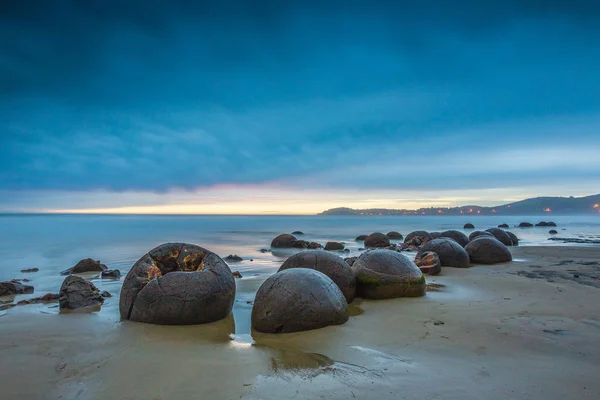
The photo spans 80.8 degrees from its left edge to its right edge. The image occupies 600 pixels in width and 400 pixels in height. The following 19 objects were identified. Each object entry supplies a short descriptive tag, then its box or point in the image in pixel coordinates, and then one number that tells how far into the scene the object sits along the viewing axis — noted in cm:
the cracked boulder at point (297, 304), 553
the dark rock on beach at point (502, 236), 2108
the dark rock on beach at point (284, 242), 2387
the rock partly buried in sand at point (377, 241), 2308
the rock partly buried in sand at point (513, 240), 2230
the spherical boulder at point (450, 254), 1231
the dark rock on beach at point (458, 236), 1812
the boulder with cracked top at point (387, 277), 781
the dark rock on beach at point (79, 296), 744
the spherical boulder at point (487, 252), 1347
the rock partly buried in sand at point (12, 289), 893
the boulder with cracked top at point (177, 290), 604
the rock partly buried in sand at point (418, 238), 2223
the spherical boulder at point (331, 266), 748
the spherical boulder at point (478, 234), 1985
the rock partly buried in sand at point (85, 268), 1292
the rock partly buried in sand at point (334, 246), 2173
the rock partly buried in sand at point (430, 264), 1077
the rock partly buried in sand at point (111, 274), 1180
